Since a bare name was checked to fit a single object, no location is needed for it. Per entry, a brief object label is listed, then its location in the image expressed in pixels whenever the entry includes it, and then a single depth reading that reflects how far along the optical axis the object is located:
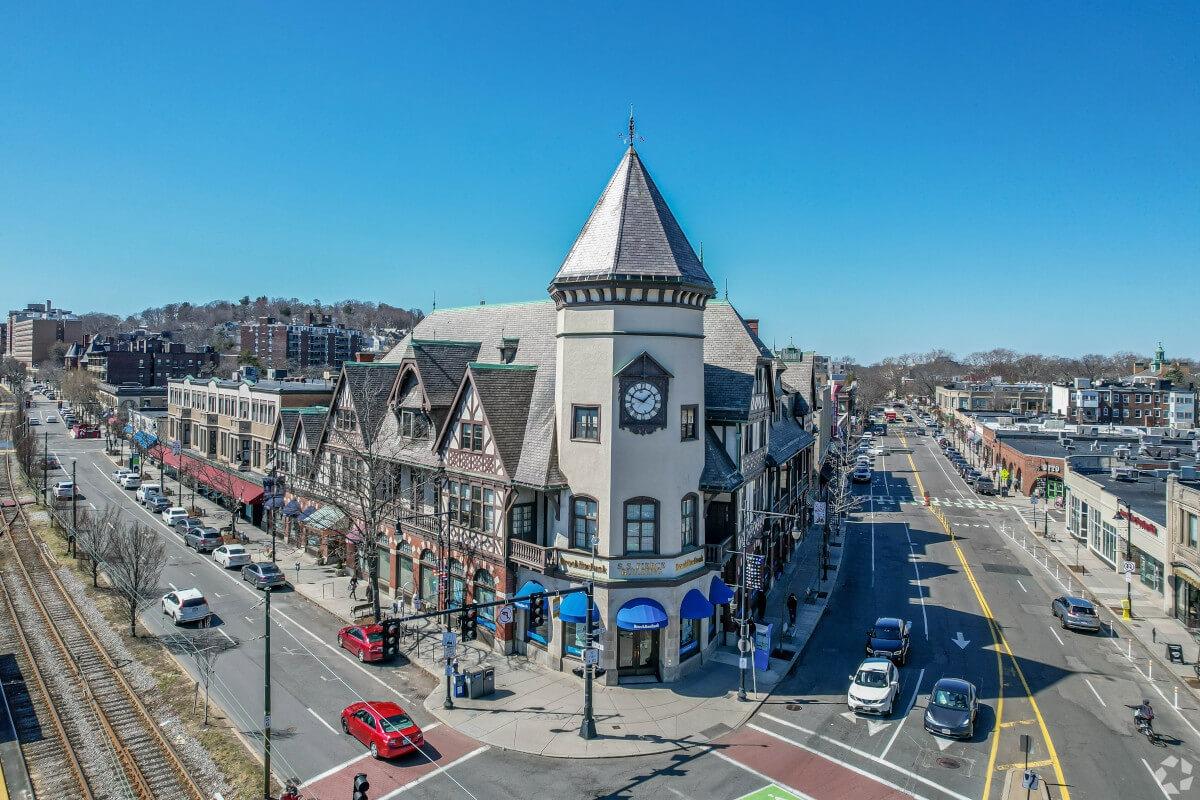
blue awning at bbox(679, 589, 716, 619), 29.74
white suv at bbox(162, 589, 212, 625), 35.47
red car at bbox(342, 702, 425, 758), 22.69
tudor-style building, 29.39
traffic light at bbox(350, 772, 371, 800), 18.78
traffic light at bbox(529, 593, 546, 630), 23.02
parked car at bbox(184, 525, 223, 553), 50.16
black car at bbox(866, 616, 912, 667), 31.28
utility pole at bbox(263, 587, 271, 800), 20.12
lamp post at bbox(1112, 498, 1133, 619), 38.41
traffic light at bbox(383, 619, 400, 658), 19.66
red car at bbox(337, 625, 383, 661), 31.09
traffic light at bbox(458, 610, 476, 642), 22.58
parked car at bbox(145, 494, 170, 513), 62.38
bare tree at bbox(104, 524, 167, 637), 33.81
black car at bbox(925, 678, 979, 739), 24.45
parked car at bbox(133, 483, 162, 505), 64.81
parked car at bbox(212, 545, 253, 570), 45.97
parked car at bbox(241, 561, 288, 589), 41.47
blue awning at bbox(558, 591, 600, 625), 28.86
